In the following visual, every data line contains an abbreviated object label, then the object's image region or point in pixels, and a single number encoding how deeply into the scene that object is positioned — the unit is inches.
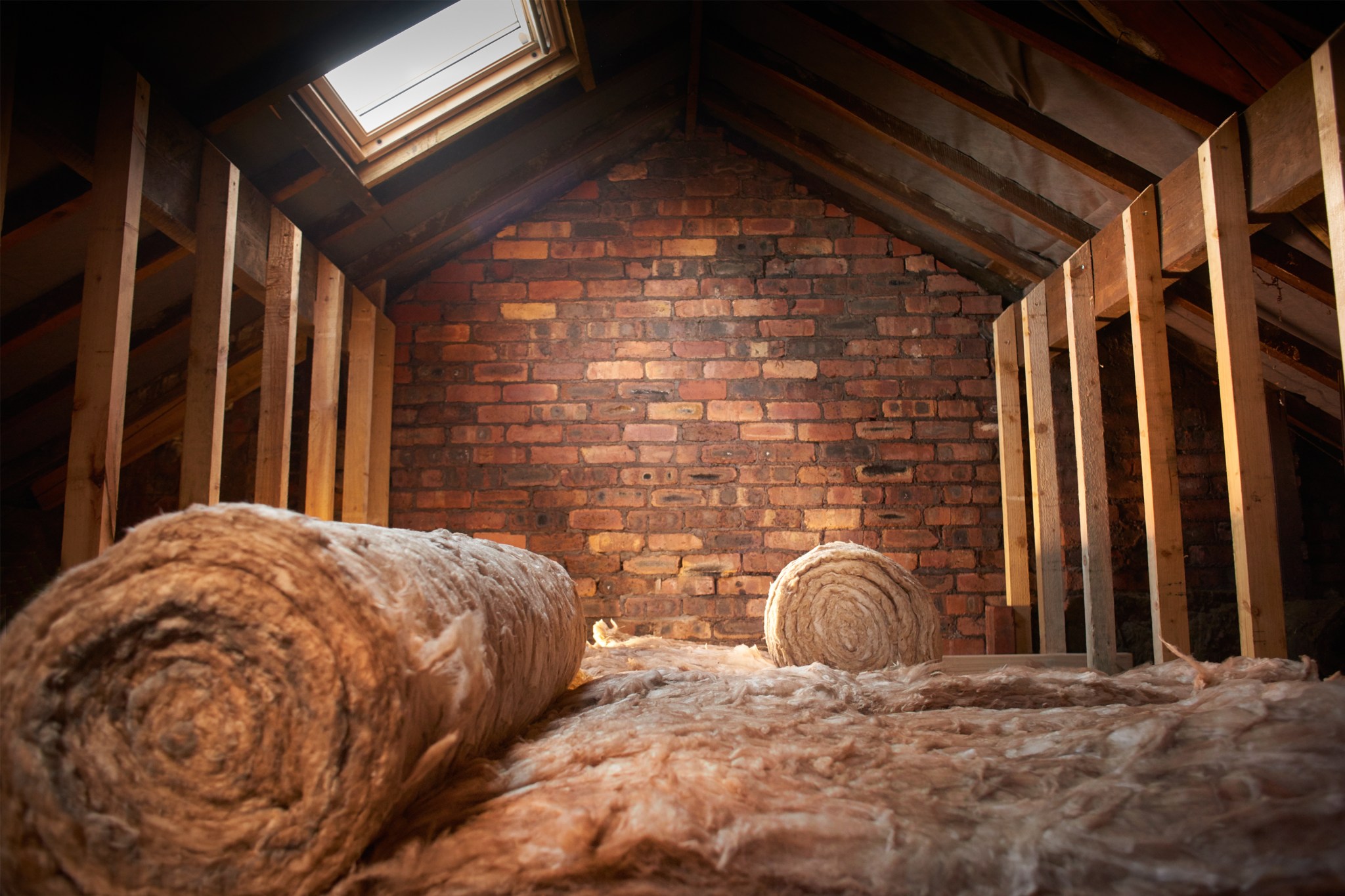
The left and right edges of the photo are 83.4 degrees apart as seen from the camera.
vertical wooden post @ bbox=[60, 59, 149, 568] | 66.4
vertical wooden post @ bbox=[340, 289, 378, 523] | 131.6
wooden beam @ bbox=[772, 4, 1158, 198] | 99.6
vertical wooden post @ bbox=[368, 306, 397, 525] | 138.7
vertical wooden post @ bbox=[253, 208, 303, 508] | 95.0
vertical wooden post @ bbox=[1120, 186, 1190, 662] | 89.5
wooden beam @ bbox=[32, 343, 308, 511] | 119.0
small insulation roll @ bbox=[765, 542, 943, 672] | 89.8
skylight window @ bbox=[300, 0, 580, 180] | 107.6
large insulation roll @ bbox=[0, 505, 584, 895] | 31.9
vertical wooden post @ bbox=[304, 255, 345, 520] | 112.1
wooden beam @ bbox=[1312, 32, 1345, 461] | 62.9
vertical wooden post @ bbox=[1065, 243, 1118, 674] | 105.7
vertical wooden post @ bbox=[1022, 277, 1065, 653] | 121.9
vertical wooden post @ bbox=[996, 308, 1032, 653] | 131.7
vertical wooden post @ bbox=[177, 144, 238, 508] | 80.7
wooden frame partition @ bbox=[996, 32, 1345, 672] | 71.1
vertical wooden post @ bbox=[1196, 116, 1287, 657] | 73.4
